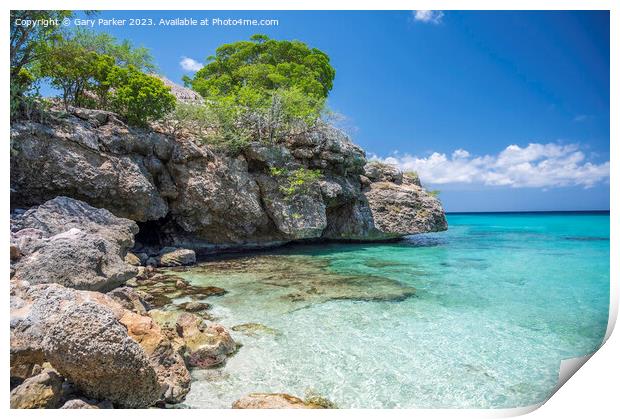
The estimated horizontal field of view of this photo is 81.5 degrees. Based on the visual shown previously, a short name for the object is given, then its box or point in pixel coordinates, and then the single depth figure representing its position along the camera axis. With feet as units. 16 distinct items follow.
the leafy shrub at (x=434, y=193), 58.54
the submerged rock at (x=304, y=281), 24.31
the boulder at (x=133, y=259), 30.19
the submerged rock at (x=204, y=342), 13.71
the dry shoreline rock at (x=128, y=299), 16.79
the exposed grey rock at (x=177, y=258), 33.83
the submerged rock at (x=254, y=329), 17.16
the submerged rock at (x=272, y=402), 10.55
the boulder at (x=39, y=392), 9.33
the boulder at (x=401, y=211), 53.57
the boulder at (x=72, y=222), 20.17
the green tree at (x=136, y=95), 33.46
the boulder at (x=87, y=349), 9.28
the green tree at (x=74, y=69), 24.66
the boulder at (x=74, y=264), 15.28
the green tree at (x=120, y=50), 31.17
